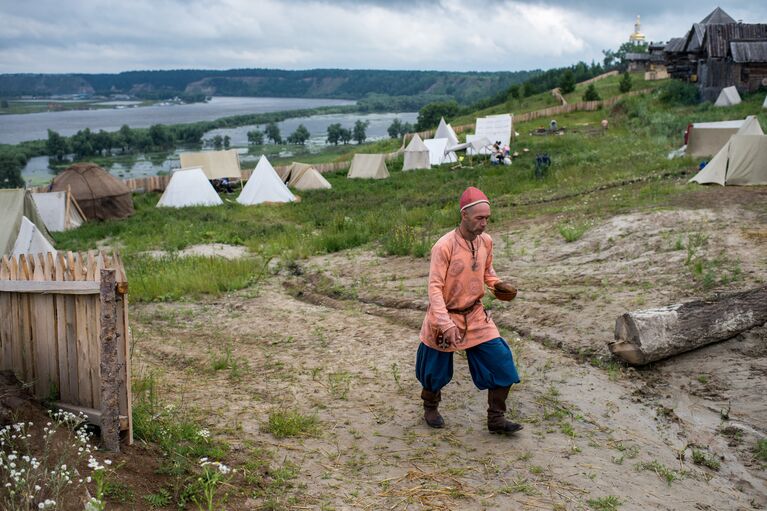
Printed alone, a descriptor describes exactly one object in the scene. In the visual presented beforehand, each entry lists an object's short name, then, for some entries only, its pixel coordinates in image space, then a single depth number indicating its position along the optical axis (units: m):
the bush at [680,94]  37.59
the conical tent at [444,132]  34.94
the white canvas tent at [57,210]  21.02
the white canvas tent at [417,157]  30.17
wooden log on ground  6.19
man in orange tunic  4.95
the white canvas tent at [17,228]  14.02
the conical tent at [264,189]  23.62
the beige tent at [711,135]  19.12
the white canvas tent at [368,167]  28.84
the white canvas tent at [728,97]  33.17
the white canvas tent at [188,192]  23.50
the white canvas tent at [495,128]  32.81
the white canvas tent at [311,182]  26.83
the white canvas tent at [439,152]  31.34
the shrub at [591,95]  45.84
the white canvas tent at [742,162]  13.76
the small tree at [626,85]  47.44
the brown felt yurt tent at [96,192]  22.18
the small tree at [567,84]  54.38
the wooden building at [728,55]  34.50
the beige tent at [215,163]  28.17
